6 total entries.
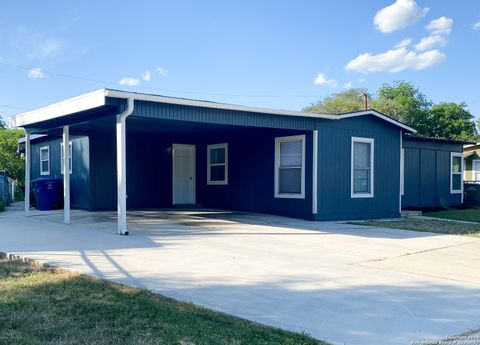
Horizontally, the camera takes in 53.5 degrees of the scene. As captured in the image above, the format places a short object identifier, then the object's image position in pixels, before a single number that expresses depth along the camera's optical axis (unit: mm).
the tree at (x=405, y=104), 37812
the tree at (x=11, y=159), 29500
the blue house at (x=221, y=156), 10641
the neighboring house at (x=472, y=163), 24547
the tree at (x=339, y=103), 41456
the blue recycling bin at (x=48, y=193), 16047
